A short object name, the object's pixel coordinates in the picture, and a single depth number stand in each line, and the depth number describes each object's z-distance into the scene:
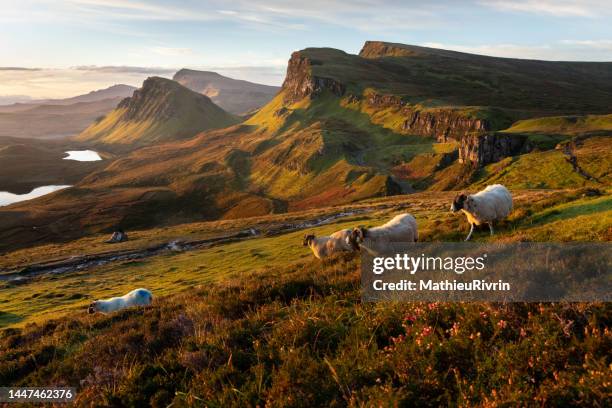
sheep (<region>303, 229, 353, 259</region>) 23.72
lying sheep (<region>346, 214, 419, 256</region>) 18.95
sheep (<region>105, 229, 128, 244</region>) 82.44
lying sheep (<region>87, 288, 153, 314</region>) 26.48
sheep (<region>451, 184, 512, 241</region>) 18.80
